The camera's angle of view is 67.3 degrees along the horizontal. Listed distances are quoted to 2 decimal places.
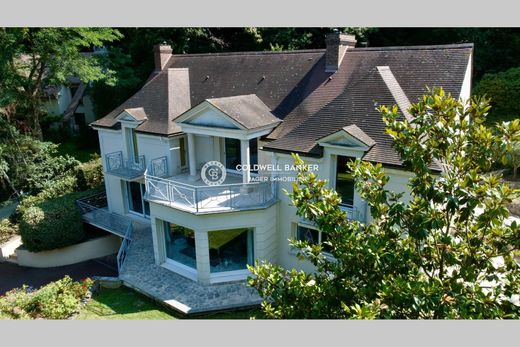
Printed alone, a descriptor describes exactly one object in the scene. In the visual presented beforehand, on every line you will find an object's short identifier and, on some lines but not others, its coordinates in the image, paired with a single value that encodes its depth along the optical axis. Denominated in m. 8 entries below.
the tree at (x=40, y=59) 26.27
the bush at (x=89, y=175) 28.84
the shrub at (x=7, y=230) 25.09
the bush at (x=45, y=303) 15.70
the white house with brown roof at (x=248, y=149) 16.75
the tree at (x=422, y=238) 6.84
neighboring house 44.31
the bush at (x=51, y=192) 25.48
